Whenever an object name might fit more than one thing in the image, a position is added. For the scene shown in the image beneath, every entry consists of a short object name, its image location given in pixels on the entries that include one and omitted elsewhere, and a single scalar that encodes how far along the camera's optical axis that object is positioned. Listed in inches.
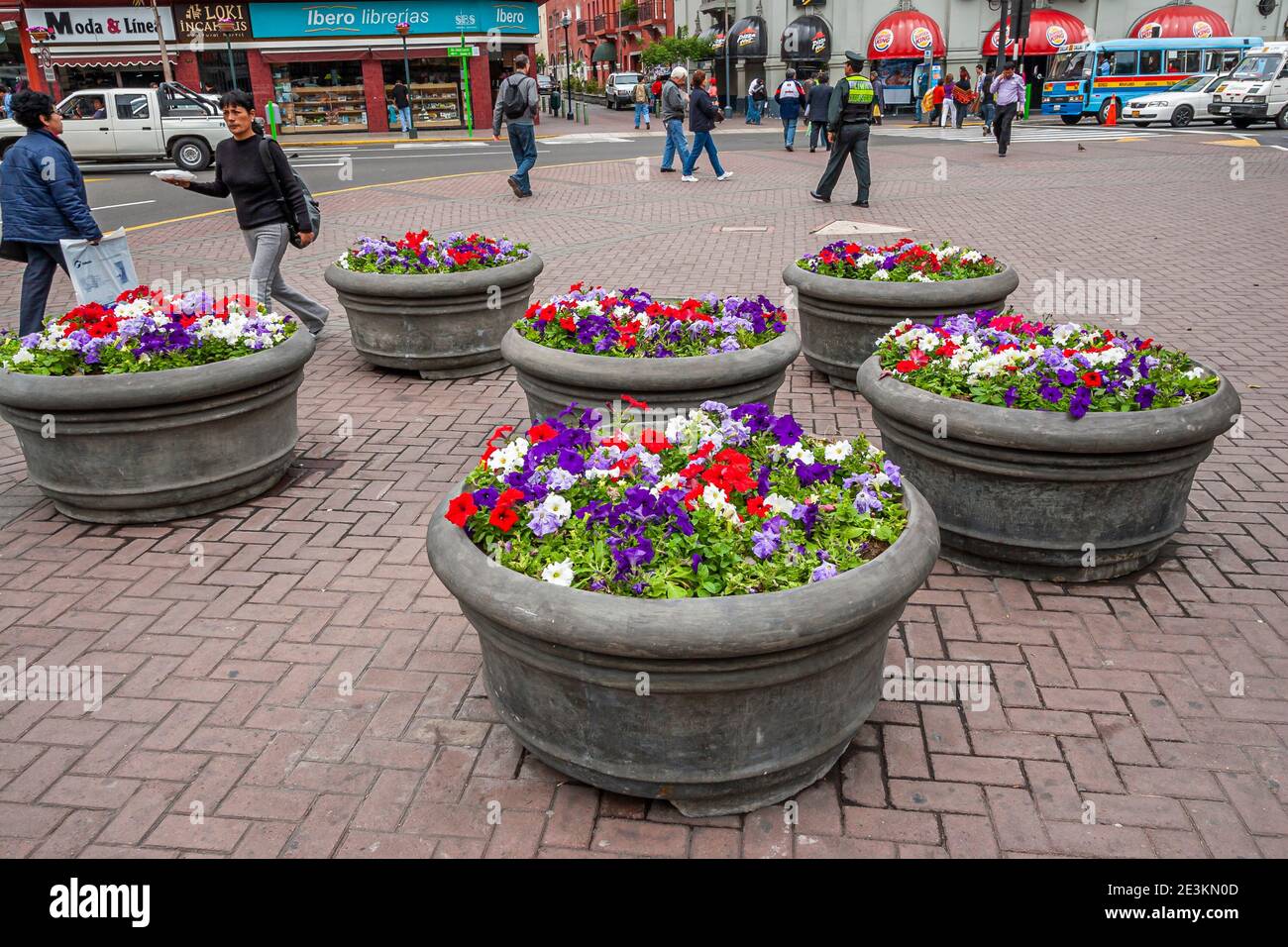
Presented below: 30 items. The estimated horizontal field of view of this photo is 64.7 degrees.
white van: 1047.6
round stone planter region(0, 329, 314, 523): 184.5
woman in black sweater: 274.4
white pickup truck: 826.8
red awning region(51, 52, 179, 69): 1325.0
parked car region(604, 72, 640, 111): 1867.6
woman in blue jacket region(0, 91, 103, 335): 267.3
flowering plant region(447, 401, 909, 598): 116.0
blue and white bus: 1235.2
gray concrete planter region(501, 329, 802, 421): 192.1
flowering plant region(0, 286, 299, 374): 193.3
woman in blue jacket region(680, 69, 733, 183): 656.4
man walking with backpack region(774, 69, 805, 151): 893.6
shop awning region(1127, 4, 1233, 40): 1520.7
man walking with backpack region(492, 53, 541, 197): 560.1
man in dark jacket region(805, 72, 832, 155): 756.6
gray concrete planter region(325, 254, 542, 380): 269.6
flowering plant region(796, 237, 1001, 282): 260.5
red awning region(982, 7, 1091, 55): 1512.1
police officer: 494.6
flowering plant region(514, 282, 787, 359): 201.3
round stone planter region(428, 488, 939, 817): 106.9
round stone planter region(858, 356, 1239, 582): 158.2
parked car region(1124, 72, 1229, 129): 1139.9
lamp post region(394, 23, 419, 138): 1202.0
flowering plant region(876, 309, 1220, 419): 164.4
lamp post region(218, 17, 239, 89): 1299.2
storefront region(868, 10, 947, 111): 1507.1
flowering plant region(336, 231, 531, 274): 280.8
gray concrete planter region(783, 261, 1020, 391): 248.2
